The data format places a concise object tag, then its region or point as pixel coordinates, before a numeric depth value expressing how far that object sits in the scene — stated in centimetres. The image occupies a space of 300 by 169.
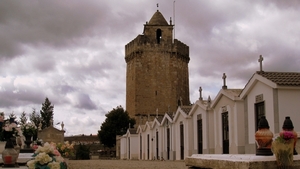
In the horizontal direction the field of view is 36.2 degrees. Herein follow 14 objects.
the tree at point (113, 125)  6391
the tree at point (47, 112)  7202
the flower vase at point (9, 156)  1186
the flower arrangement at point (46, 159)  805
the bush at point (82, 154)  4644
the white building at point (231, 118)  1870
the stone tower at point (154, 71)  6494
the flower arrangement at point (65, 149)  1645
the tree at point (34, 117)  7150
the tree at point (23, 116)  6860
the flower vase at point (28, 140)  1917
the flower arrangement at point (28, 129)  1891
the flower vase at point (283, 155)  875
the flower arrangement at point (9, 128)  1334
